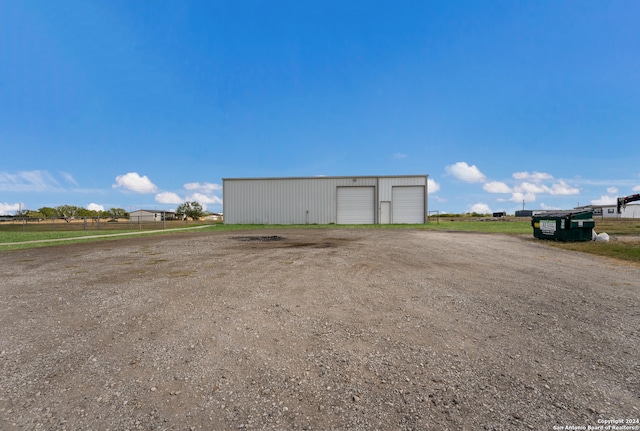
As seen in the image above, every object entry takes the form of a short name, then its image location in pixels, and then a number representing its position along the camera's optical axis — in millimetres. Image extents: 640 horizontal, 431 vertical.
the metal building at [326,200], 31094
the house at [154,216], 60275
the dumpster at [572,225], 12438
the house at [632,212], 58609
